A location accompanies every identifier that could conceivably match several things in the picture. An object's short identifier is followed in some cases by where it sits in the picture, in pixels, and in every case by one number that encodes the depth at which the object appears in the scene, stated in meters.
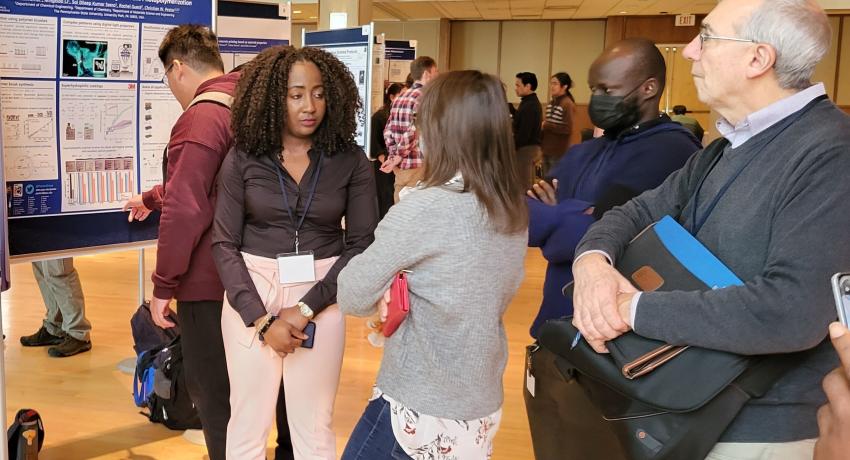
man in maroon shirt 2.35
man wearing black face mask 1.93
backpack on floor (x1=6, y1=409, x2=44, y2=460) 2.64
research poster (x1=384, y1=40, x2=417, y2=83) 10.23
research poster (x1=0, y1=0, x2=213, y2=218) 2.68
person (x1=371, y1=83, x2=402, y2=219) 8.11
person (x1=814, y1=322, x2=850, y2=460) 0.87
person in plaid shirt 6.85
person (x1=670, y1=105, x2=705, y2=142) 8.80
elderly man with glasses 1.17
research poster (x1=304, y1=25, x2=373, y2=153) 5.14
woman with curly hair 2.21
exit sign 14.14
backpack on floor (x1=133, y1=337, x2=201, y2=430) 3.05
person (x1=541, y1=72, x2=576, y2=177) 9.32
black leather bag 1.23
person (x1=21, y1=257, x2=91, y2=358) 4.36
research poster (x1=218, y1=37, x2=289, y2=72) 4.38
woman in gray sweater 1.64
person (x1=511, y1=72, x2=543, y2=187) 8.95
